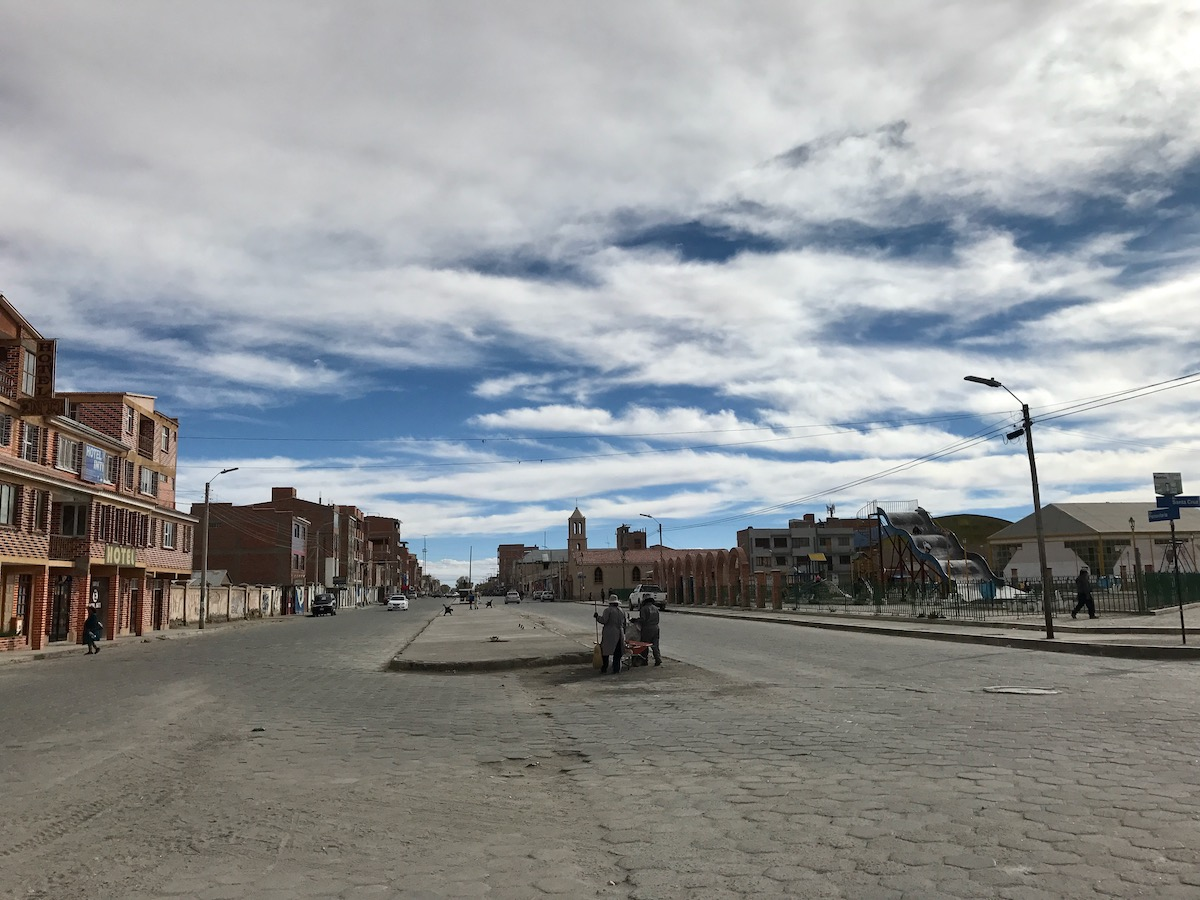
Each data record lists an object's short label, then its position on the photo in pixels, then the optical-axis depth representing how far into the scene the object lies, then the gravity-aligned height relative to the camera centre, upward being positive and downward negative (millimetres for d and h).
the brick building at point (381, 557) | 166912 +2393
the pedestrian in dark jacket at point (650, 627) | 19266 -1274
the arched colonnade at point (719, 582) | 61894 -1406
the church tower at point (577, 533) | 149125 +5391
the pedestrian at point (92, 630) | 30297 -1857
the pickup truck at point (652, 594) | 67188 -2157
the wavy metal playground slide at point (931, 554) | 53188 +443
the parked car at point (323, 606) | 81562 -3126
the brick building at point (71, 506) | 31797 +2688
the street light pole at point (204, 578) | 45562 -321
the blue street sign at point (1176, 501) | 21984 +1346
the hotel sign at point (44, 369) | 33438 +7392
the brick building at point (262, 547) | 92188 +2450
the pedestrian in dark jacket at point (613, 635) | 18109 -1340
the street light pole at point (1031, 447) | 25125 +3132
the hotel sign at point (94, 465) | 37875 +4497
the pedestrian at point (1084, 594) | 29609 -1105
